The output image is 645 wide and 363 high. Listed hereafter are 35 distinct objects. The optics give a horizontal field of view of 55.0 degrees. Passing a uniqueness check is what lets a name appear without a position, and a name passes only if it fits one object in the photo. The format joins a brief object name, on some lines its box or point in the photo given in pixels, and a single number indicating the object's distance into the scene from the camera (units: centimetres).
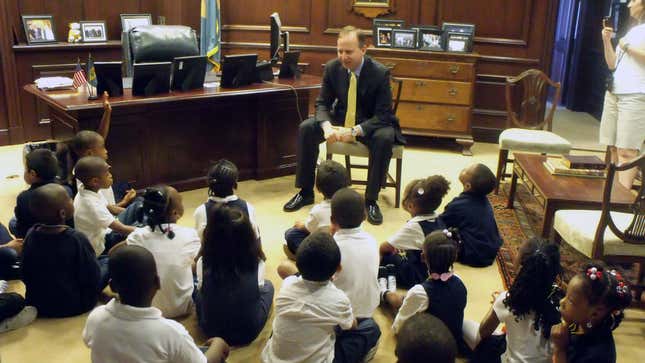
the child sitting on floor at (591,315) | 204
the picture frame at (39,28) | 555
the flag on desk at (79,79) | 425
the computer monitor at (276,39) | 491
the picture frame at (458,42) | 587
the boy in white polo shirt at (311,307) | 214
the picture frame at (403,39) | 593
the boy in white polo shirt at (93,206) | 303
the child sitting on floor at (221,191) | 297
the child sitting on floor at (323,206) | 313
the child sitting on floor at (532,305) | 217
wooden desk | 407
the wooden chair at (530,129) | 446
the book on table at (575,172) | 379
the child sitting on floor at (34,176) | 314
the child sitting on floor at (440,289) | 231
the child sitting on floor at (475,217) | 330
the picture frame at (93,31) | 588
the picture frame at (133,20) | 612
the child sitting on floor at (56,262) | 260
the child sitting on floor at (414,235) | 299
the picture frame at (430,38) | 591
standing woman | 414
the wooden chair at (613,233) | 278
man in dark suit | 418
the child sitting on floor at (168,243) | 263
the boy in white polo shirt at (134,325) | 185
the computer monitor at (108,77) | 403
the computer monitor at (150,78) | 413
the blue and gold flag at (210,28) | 630
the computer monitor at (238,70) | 456
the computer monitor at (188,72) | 436
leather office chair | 497
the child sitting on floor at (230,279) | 236
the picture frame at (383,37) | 598
